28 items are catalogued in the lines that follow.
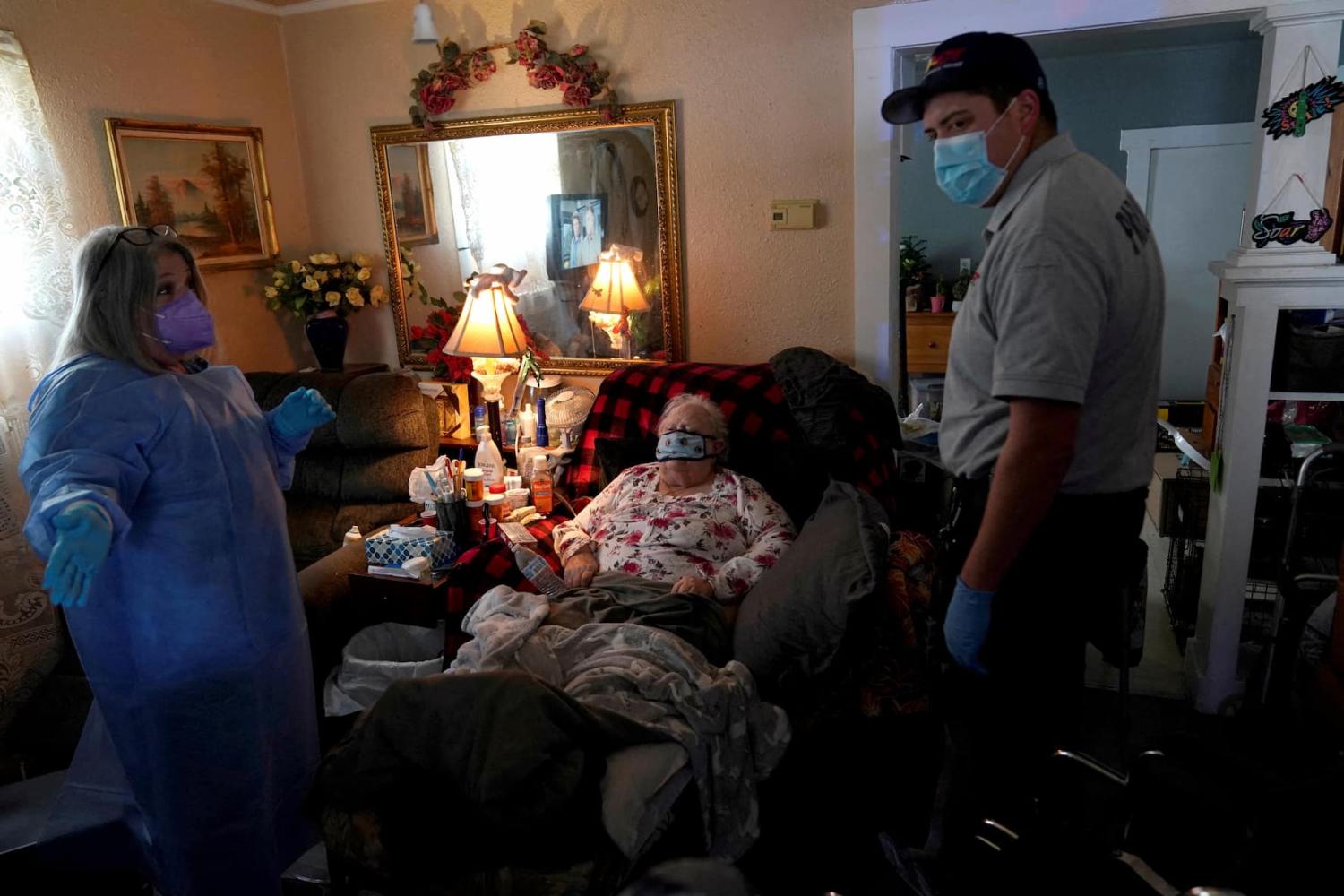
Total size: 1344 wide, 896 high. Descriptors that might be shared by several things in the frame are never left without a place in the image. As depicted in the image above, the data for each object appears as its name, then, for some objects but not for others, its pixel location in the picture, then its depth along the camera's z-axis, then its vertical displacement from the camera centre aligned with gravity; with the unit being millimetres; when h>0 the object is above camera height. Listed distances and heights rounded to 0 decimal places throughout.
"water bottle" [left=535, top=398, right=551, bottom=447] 3203 -638
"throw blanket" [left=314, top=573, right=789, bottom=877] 1469 -889
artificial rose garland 3154 +605
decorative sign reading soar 2328 -41
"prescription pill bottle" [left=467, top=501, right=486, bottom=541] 2719 -789
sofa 3201 -722
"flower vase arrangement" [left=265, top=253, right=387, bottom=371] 3572 -157
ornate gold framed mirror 3221 +103
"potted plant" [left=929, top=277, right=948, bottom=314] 5898 -456
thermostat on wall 3027 +64
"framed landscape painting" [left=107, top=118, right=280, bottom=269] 3189 +266
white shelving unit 2312 -229
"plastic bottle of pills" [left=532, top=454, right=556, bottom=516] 2926 -763
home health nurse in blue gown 1626 -593
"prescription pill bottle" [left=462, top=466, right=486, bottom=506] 2748 -701
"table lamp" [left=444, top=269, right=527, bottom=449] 3051 -258
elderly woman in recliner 2404 -773
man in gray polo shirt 1315 -262
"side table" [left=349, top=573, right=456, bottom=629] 2531 -957
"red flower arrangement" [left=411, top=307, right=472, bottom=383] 3434 -373
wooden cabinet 5883 -715
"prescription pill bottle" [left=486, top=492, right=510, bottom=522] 2801 -784
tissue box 2609 -842
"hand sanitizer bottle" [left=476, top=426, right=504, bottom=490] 2928 -666
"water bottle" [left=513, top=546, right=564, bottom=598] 2424 -861
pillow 1989 -803
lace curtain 2674 -132
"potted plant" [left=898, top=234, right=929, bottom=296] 5957 -232
